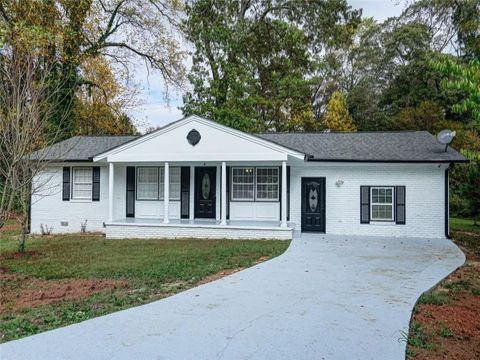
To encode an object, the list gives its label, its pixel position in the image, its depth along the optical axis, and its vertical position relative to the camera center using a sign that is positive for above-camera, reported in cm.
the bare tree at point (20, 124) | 852 +153
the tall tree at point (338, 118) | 2992 +589
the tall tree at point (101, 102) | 2472 +615
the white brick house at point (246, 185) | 1295 +19
